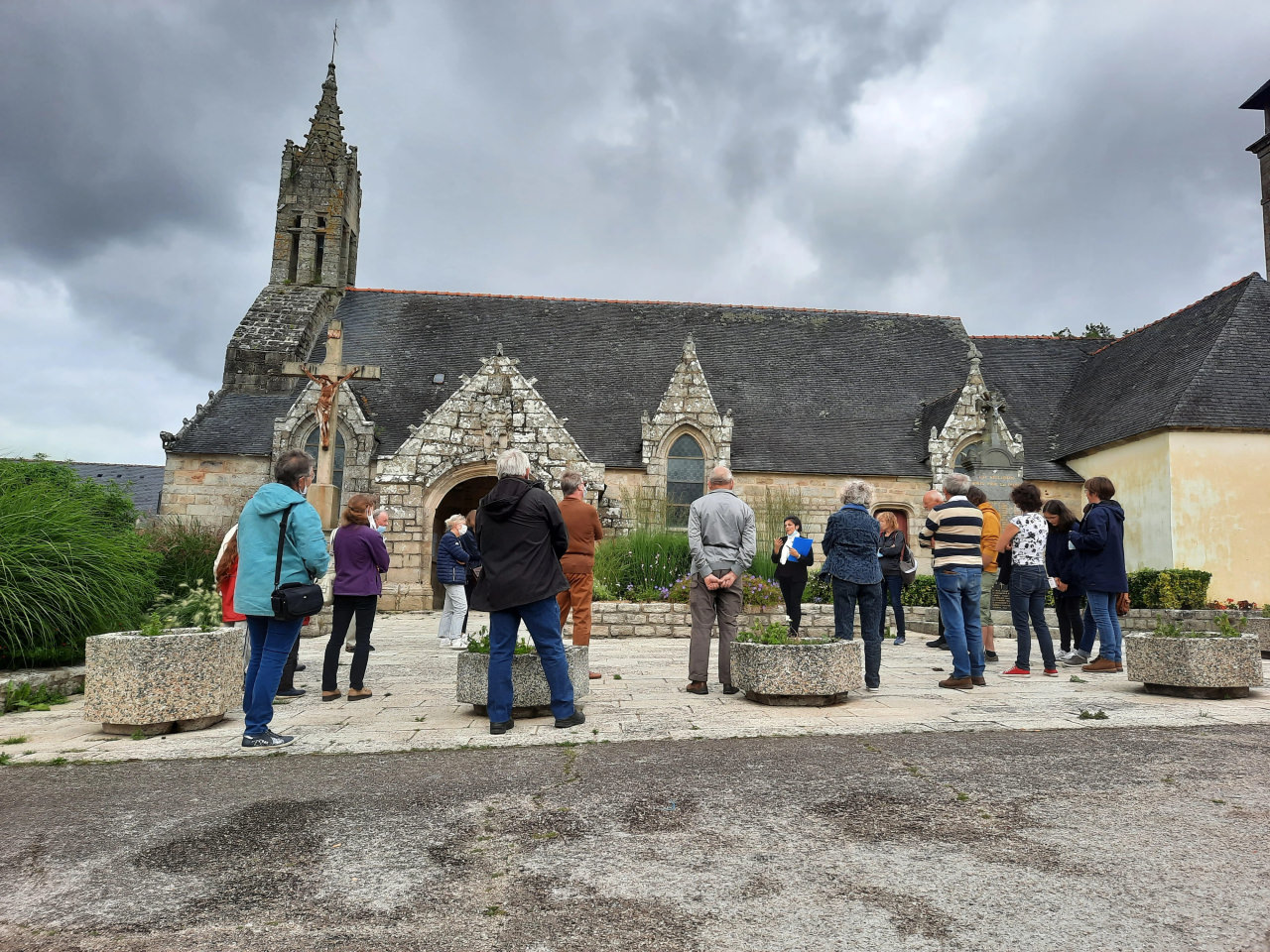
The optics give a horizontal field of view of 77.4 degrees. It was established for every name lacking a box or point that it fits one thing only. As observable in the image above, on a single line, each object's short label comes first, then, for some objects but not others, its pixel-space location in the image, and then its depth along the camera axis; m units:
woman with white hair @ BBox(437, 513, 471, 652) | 9.66
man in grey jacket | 6.21
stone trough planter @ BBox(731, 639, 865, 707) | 5.69
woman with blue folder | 9.45
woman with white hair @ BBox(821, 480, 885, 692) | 6.34
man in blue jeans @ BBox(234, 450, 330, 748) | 4.64
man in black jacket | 4.88
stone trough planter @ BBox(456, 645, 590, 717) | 5.34
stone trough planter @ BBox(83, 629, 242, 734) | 4.93
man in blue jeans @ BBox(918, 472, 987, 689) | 6.47
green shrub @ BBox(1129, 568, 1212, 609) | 13.98
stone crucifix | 13.27
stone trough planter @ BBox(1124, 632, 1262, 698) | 5.97
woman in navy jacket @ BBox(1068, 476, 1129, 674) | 7.03
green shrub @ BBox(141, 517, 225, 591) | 10.80
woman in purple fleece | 6.27
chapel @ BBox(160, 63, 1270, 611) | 15.20
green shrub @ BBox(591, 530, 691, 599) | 11.44
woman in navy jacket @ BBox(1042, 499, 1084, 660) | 7.66
